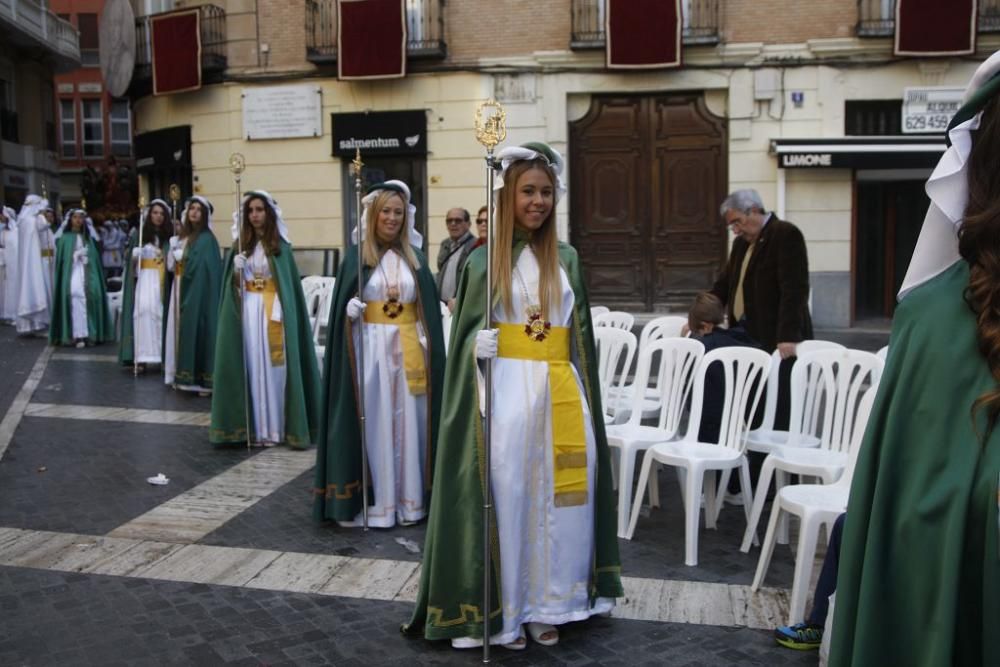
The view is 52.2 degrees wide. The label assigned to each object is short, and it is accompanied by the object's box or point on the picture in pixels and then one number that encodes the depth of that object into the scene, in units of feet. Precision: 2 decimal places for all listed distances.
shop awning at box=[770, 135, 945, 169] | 51.11
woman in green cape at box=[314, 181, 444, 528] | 19.19
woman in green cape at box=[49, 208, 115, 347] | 47.44
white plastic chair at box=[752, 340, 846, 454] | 18.19
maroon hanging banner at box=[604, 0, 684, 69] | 53.06
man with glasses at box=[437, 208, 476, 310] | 31.53
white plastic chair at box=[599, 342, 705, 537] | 18.53
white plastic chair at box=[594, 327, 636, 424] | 21.44
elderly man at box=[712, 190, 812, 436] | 20.29
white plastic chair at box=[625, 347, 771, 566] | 16.97
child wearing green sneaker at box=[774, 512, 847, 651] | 11.93
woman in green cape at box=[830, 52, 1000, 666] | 6.33
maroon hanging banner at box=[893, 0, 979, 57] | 50.72
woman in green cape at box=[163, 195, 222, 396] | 33.65
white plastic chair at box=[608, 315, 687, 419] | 21.61
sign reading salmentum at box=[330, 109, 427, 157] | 57.11
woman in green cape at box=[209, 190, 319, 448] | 25.88
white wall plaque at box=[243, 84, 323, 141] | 58.65
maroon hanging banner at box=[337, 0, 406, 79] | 56.49
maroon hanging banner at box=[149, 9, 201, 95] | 60.85
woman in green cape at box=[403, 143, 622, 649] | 13.01
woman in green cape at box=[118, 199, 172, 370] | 39.50
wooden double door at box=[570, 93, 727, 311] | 54.75
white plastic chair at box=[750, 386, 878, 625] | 13.48
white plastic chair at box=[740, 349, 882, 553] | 16.40
